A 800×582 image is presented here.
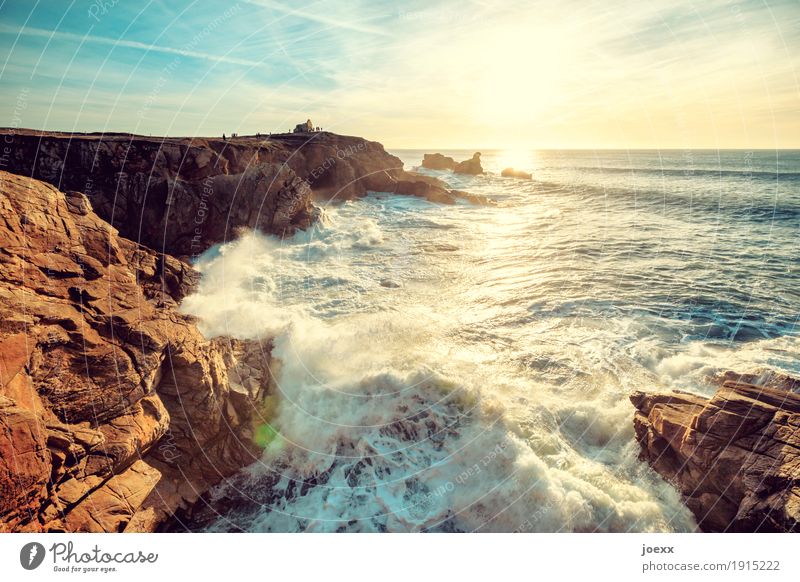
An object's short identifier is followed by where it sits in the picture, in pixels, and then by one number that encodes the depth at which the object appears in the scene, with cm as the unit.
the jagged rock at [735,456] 826
